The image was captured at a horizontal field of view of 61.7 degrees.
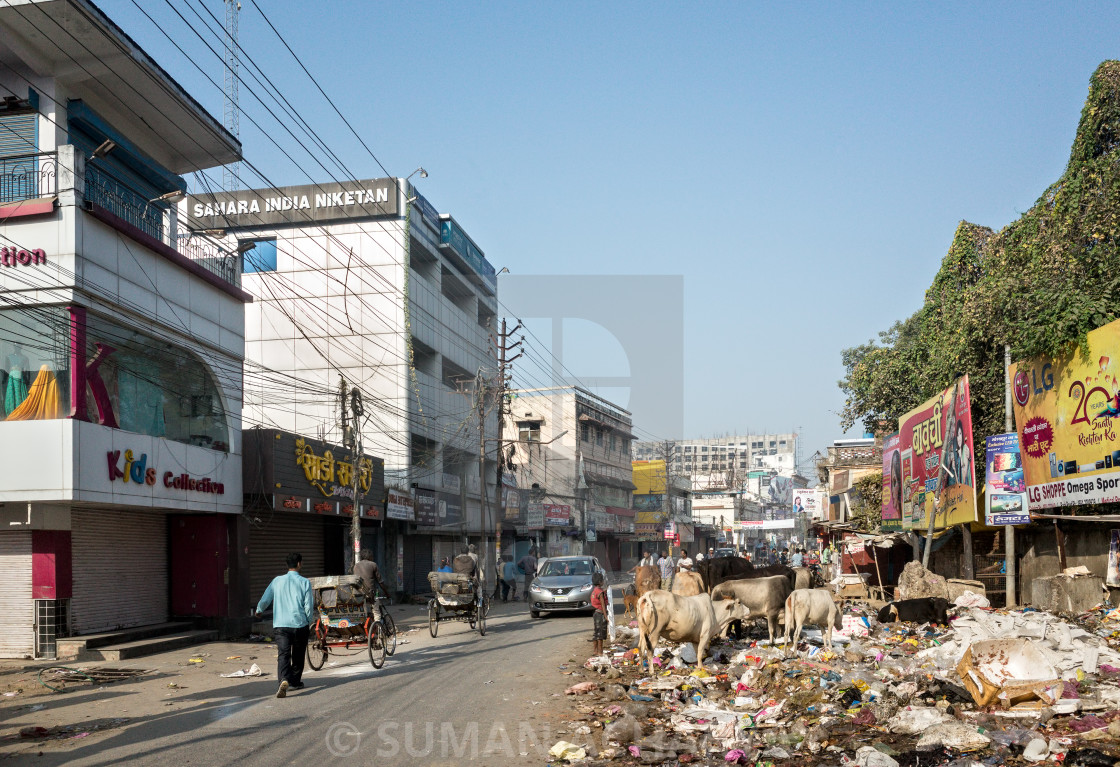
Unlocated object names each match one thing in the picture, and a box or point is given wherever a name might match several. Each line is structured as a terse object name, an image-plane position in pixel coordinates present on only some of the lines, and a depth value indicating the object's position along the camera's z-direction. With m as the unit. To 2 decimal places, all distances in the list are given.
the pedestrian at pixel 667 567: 32.47
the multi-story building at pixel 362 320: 40.78
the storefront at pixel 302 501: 23.22
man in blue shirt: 12.44
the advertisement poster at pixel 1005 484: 19.06
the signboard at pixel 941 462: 21.25
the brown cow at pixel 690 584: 17.38
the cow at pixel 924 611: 17.55
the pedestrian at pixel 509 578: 37.06
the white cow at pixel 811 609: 14.23
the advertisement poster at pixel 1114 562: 16.48
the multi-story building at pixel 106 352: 16.80
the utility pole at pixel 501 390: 36.72
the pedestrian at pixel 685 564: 26.64
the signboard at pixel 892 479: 29.19
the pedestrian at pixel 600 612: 16.44
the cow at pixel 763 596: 15.46
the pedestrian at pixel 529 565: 34.16
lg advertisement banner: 15.89
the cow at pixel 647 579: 20.53
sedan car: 25.14
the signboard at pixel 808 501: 60.38
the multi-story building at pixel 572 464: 62.25
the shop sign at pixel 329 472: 25.22
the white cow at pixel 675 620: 12.91
